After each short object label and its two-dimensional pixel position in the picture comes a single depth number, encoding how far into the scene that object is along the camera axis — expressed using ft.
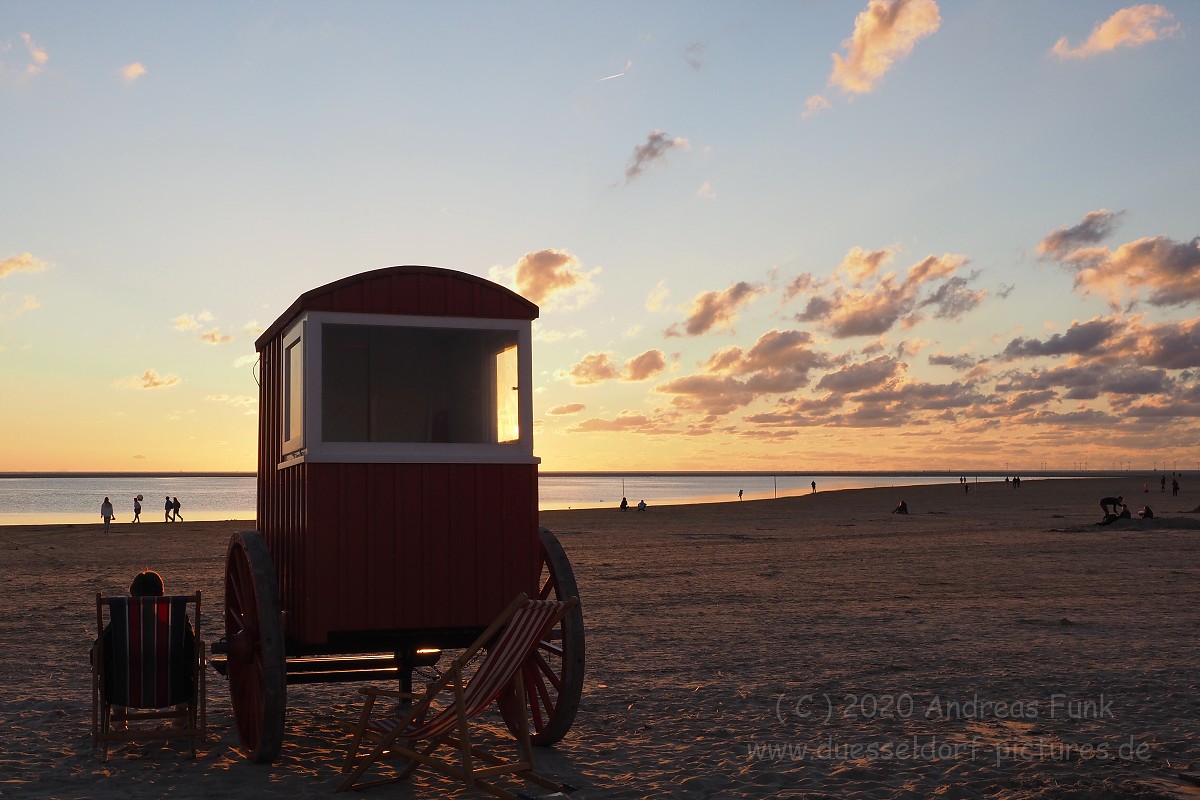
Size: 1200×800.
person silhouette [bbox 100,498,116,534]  118.21
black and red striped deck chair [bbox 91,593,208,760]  21.18
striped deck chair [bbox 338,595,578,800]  18.30
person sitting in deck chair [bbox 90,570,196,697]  21.31
